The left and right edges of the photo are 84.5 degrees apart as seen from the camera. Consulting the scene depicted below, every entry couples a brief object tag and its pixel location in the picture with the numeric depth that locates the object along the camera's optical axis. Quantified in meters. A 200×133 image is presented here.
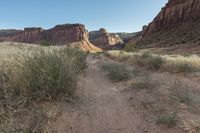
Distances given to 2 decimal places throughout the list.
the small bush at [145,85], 3.83
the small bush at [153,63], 6.46
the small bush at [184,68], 5.56
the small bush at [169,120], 2.20
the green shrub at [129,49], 18.35
